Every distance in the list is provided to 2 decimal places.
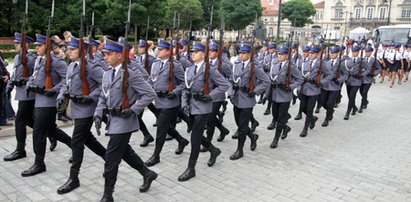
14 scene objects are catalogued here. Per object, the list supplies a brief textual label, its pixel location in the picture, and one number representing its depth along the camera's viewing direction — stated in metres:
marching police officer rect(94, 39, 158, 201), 4.83
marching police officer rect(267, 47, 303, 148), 7.98
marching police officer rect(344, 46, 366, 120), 10.95
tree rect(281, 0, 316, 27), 77.12
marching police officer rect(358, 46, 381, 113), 11.28
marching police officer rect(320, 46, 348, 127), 10.14
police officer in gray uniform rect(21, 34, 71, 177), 5.69
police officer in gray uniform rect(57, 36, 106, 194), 5.28
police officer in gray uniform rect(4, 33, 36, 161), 6.18
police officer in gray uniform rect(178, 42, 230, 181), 5.97
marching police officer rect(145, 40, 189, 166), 6.50
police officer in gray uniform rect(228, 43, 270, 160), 6.96
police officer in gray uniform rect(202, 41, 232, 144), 7.09
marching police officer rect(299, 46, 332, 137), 9.09
